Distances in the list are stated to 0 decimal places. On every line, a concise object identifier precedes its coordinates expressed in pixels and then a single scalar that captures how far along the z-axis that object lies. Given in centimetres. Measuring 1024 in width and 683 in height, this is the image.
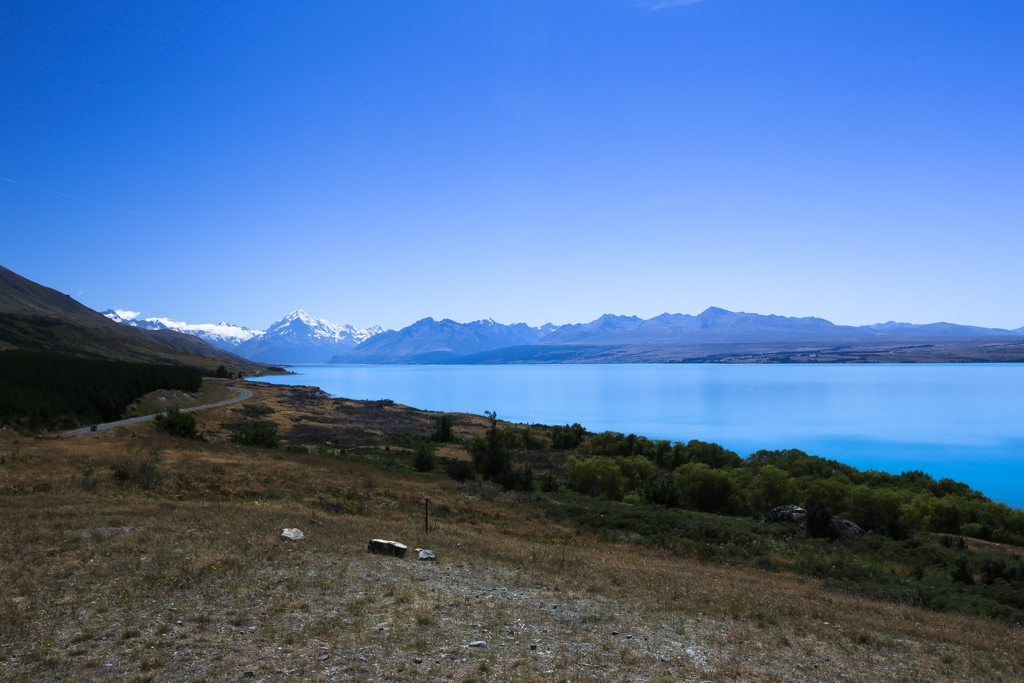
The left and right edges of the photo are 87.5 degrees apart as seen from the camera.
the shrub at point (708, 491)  2975
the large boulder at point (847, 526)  2245
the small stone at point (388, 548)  1392
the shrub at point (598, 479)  3253
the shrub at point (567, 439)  5391
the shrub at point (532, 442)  5324
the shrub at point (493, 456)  3444
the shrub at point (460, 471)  3306
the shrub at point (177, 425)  3706
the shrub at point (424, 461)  3622
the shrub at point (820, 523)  2216
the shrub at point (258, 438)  3862
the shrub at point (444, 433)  5512
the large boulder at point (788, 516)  2398
